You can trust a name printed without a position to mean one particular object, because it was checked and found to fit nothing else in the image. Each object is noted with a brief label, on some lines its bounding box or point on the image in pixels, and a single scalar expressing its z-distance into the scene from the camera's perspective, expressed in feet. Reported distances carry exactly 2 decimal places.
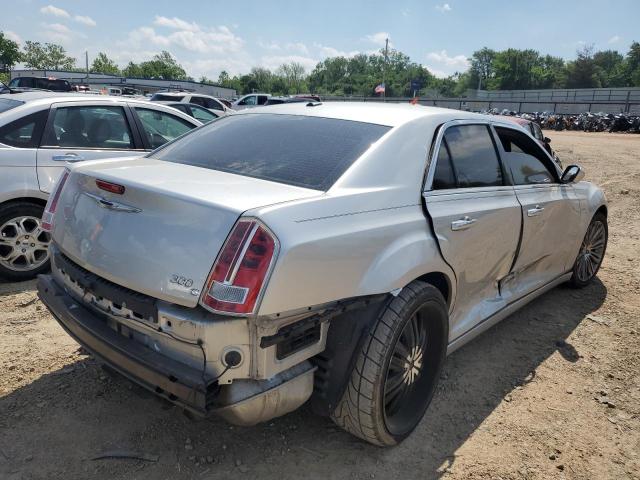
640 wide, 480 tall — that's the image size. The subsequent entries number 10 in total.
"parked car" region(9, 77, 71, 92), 76.69
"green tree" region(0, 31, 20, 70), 236.22
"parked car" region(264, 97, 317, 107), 71.92
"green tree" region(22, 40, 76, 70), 296.10
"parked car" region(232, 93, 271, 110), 82.74
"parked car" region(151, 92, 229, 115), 58.18
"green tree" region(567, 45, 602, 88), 311.47
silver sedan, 6.33
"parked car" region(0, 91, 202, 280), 14.47
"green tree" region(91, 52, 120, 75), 353.10
